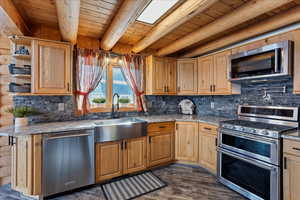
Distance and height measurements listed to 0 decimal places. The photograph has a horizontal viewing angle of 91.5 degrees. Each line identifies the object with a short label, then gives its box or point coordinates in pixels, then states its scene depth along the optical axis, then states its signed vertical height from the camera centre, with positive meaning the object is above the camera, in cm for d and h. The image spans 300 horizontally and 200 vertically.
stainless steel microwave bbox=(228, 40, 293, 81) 179 +51
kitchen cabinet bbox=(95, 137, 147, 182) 220 -94
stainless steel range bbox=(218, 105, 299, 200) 165 -66
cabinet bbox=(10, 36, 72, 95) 208 +49
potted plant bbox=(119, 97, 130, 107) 292 -4
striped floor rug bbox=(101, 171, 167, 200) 199 -130
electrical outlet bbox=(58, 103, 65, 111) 249 -13
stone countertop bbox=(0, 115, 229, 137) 177 -39
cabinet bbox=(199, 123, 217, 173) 244 -83
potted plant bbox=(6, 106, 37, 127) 204 -21
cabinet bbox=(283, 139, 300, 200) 151 -74
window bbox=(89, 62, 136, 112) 279 +14
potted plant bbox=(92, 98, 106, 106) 266 -2
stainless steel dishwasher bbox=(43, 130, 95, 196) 187 -84
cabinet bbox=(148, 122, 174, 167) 264 -82
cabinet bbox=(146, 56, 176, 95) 307 +51
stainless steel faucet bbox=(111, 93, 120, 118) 286 -20
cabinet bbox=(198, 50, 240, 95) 255 +45
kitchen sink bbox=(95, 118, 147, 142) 218 -50
